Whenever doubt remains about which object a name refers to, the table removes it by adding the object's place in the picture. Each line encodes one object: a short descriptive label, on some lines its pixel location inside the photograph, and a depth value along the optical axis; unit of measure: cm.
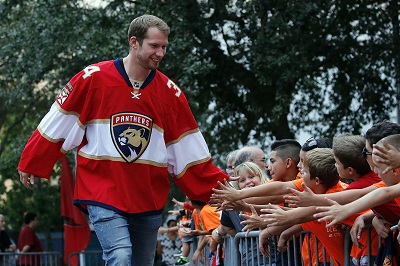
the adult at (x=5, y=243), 1933
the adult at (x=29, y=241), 1920
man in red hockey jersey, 663
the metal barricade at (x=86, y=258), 1764
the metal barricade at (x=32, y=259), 1852
